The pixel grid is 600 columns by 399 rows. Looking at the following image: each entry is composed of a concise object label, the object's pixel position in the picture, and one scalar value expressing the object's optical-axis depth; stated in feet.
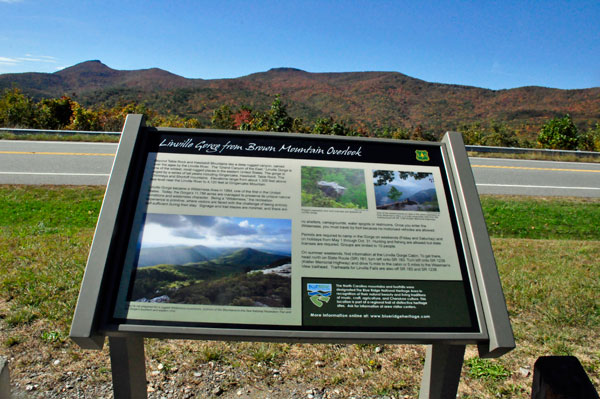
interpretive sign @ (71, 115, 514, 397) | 5.70
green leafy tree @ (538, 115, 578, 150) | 67.82
